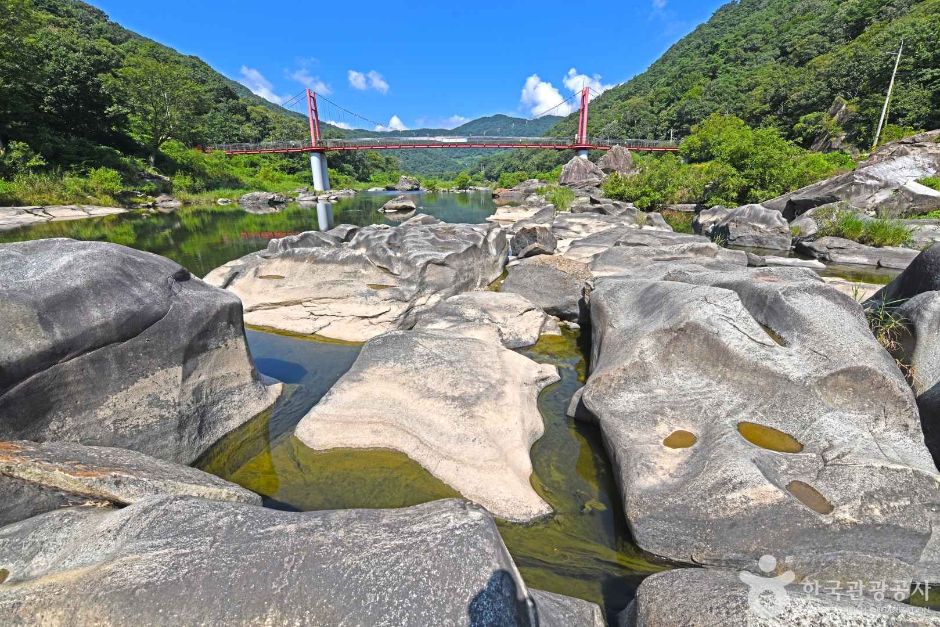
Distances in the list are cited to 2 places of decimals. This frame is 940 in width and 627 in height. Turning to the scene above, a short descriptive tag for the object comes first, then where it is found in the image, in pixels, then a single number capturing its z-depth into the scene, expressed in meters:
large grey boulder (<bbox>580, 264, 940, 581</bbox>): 3.20
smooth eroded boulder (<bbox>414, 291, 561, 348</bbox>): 7.74
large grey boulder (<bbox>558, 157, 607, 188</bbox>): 48.50
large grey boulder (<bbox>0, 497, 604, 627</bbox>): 2.08
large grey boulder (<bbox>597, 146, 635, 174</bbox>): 51.50
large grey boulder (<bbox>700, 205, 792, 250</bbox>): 16.80
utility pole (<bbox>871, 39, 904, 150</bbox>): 30.23
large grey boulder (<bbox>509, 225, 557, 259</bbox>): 14.39
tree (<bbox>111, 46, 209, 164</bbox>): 45.75
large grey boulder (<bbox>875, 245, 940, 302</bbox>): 5.18
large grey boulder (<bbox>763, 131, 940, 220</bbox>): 17.66
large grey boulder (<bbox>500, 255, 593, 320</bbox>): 9.12
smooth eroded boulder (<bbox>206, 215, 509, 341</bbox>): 8.91
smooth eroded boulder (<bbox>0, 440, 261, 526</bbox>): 2.85
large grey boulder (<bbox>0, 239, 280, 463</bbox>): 3.68
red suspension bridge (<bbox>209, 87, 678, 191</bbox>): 58.34
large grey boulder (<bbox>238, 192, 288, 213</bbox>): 41.53
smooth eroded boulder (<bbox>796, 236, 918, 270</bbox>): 13.23
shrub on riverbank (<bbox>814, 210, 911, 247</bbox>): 13.91
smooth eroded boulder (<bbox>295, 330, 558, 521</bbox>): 4.46
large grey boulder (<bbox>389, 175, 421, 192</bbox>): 76.00
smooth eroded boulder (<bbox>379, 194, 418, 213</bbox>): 39.24
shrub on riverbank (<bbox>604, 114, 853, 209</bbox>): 22.86
